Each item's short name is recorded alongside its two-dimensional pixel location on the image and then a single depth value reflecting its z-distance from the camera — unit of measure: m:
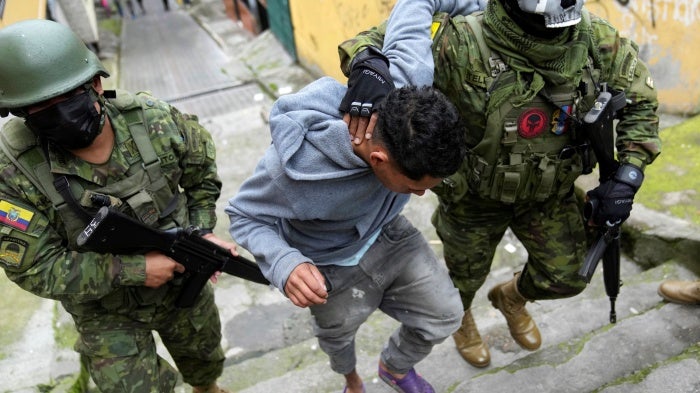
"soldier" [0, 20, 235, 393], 1.80
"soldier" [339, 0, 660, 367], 1.90
